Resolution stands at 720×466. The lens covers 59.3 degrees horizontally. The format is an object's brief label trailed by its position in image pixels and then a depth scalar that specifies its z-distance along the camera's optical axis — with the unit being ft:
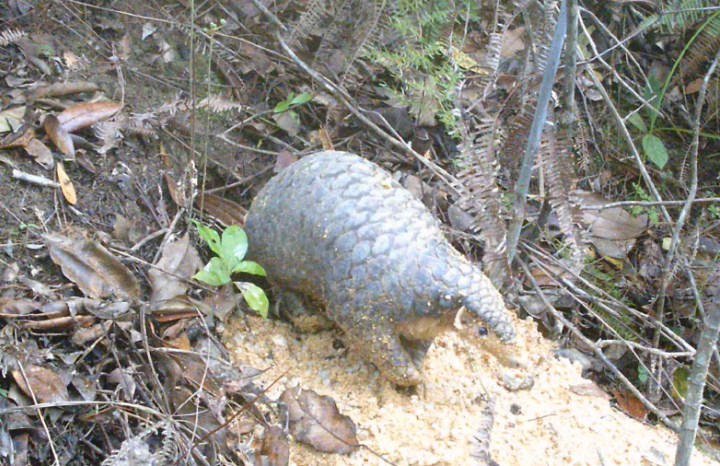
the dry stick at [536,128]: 6.34
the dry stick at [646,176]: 8.39
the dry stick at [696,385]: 5.62
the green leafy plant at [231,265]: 7.48
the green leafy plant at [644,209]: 10.80
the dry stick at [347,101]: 9.44
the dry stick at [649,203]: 8.24
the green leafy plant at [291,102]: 10.14
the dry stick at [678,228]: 8.64
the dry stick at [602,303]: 8.69
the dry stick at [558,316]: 7.32
